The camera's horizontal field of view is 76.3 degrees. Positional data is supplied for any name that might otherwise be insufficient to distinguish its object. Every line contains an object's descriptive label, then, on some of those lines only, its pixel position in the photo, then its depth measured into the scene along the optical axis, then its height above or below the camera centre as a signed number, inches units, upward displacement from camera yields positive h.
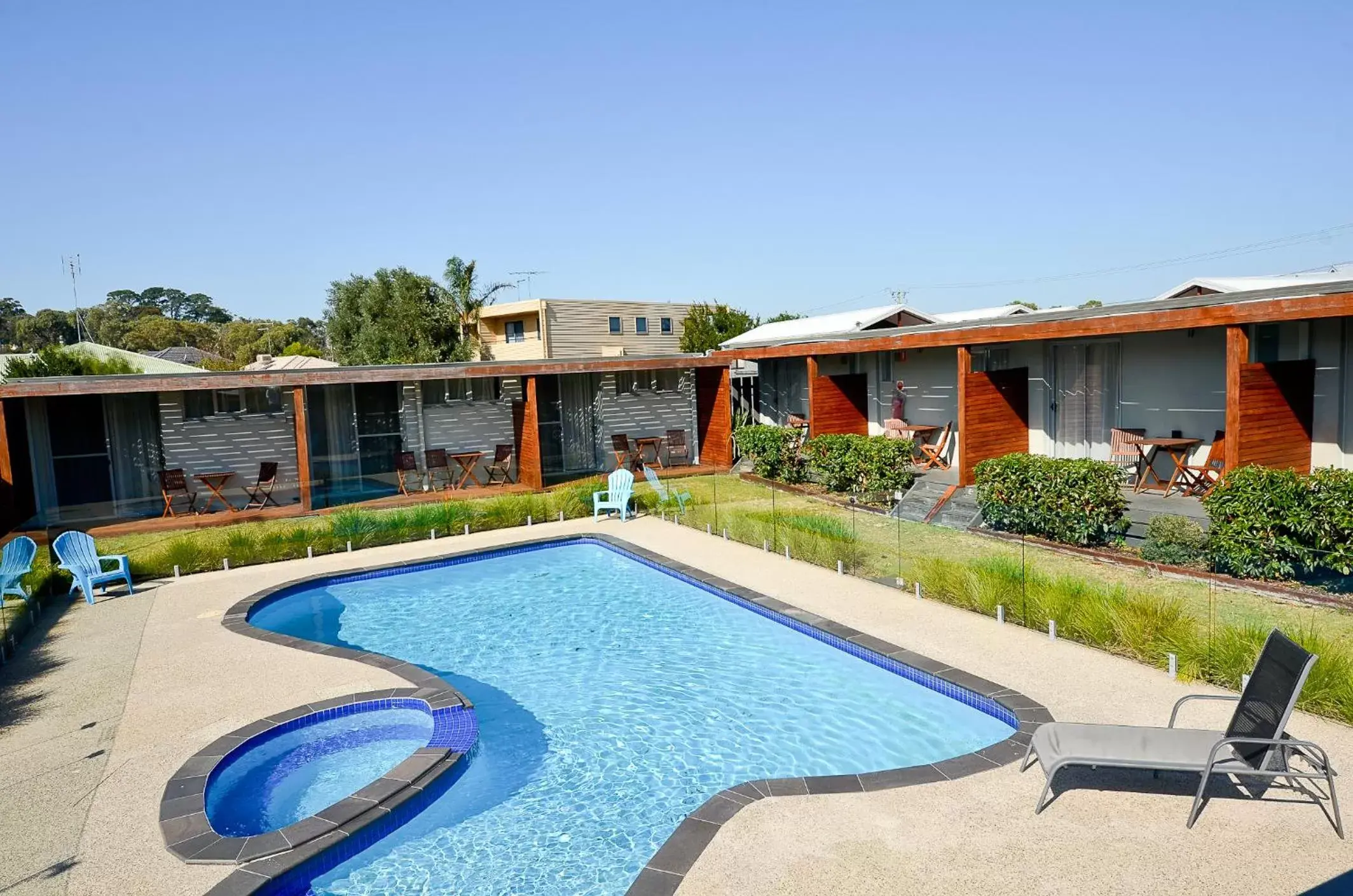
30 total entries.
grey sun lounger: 175.5 -85.9
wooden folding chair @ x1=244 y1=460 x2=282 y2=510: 658.8 -75.9
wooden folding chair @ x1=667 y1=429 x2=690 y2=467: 815.1 -66.1
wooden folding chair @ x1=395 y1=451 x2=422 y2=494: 687.1 -66.1
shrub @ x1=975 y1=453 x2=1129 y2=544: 433.7 -73.7
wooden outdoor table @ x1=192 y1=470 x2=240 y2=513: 644.9 -65.5
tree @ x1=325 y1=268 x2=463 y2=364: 1519.4 +114.8
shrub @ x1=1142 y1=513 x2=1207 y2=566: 382.9 -84.8
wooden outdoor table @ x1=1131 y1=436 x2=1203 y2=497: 469.7 -59.0
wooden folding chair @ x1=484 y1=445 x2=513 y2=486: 739.4 -74.0
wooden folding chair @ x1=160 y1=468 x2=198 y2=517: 621.3 -63.4
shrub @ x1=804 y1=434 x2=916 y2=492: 589.3 -67.9
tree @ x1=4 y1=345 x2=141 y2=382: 919.7 +38.7
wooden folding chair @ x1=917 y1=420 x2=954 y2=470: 639.8 -66.3
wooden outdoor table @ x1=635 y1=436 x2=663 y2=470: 795.4 -66.5
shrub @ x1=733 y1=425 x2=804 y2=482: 698.2 -67.8
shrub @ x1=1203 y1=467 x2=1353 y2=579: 331.0 -69.9
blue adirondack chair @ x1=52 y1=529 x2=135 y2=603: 420.5 -80.7
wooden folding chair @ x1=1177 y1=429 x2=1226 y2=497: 452.4 -65.6
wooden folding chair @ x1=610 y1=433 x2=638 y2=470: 788.0 -69.1
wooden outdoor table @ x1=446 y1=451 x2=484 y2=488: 722.2 -67.0
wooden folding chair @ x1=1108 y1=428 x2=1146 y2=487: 502.6 -54.4
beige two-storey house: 1327.5 +80.9
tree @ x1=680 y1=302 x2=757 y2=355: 1525.6 +83.4
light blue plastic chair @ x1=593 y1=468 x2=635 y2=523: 594.2 -81.8
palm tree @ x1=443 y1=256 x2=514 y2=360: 1526.8 +158.3
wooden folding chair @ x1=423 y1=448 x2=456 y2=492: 724.7 -71.1
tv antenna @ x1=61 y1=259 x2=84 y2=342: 1850.4 +292.6
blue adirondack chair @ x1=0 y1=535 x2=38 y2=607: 389.1 -75.1
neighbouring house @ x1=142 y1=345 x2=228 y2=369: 2011.6 +100.0
